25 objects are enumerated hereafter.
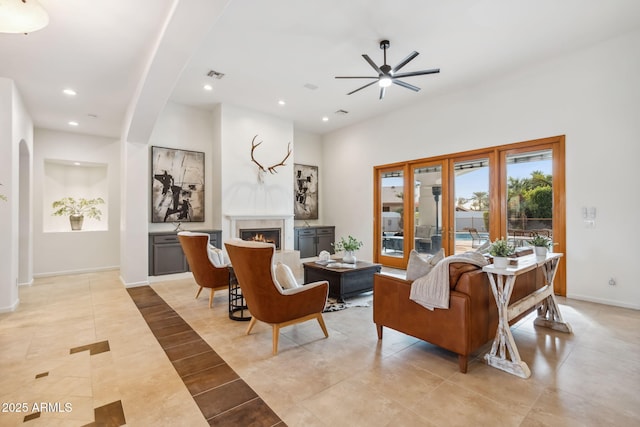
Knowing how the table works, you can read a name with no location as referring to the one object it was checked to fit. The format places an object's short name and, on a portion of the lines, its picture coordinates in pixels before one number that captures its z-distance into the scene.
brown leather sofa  2.33
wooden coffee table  4.30
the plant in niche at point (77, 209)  6.71
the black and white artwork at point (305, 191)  8.11
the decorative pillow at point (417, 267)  2.69
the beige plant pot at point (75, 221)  6.69
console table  2.36
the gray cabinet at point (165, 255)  5.59
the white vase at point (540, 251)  3.02
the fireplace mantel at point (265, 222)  6.30
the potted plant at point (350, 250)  4.73
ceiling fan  3.89
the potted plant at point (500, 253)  2.38
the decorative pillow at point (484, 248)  3.38
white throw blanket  2.39
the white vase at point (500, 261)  2.38
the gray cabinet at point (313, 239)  7.63
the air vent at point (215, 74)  4.87
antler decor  6.66
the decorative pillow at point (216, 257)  4.04
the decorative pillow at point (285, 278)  2.96
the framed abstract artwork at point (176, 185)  5.98
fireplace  6.49
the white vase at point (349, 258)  4.74
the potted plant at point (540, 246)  3.03
